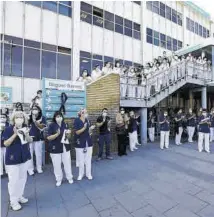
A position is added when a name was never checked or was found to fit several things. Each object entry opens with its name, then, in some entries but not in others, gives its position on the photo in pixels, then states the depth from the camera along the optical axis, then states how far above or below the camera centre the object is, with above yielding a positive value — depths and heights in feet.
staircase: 32.81 +4.75
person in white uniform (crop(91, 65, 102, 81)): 27.36 +4.94
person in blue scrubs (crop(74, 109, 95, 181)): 16.88 -3.03
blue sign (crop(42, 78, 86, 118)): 22.03 +1.39
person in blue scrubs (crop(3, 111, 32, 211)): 11.70 -2.96
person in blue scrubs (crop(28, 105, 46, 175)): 19.06 -2.24
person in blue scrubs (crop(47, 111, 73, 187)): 15.31 -2.90
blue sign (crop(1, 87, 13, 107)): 29.01 +1.76
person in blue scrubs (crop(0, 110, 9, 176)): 16.45 -1.38
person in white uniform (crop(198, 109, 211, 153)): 27.66 -2.98
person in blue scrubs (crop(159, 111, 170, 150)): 30.60 -3.34
